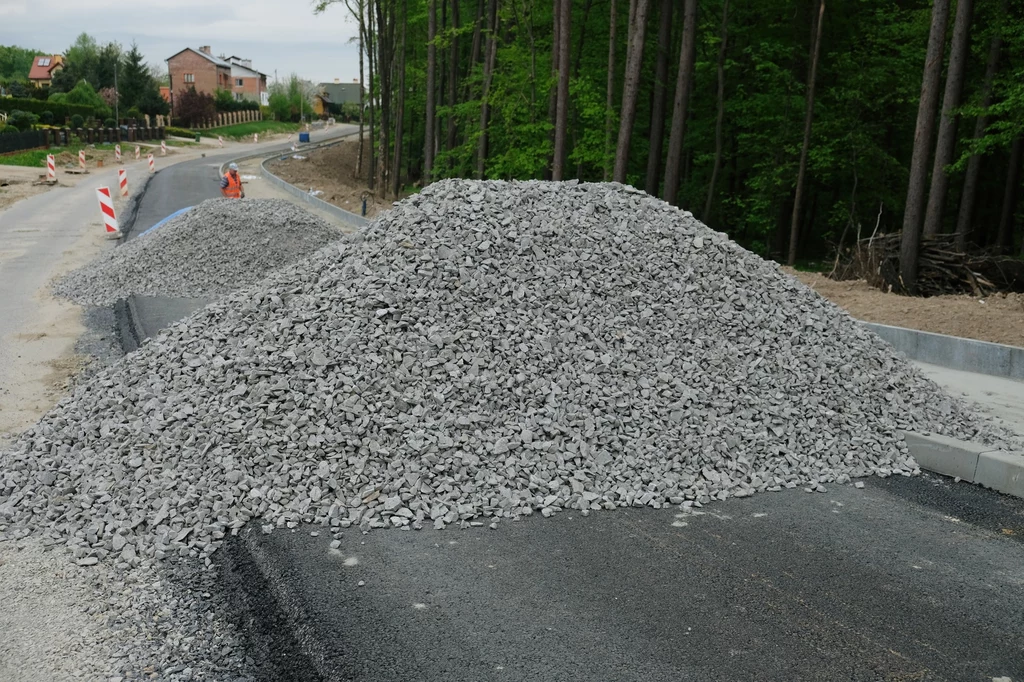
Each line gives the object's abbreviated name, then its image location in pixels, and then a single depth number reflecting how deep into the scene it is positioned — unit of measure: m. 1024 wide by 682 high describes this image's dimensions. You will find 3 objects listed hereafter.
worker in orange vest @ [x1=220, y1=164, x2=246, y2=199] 24.98
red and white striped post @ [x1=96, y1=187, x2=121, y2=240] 23.97
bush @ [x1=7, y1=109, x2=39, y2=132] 55.00
